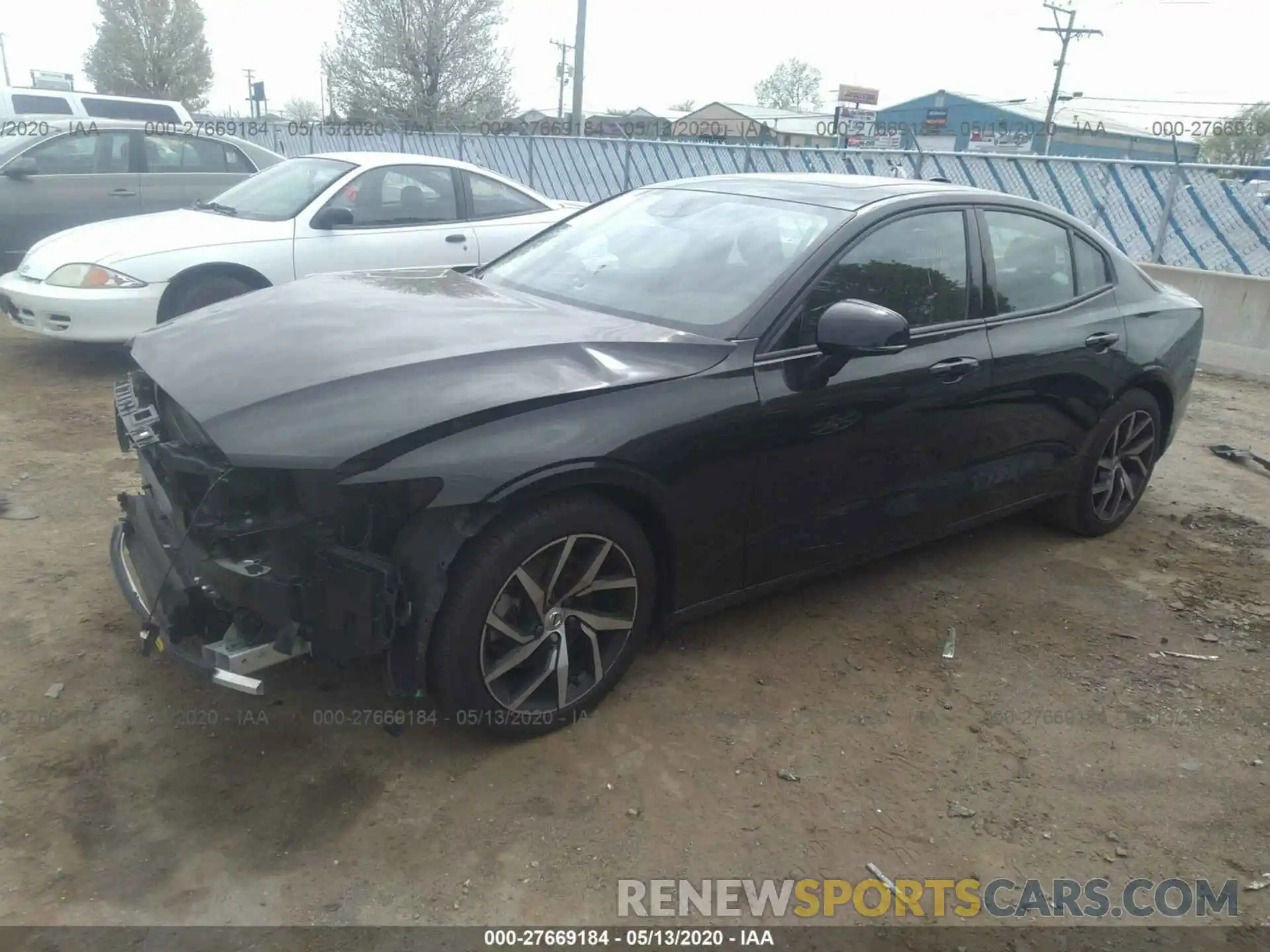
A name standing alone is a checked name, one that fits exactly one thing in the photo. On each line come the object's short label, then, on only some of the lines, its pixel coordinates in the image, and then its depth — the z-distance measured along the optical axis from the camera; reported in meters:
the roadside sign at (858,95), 51.51
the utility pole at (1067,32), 49.44
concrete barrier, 8.73
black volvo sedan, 2.53
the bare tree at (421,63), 31.47
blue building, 36.78
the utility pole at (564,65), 56.31
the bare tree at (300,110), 69.88
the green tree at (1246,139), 37.92
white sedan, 6.34
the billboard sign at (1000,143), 34.84
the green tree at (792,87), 80.19
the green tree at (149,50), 43.84
